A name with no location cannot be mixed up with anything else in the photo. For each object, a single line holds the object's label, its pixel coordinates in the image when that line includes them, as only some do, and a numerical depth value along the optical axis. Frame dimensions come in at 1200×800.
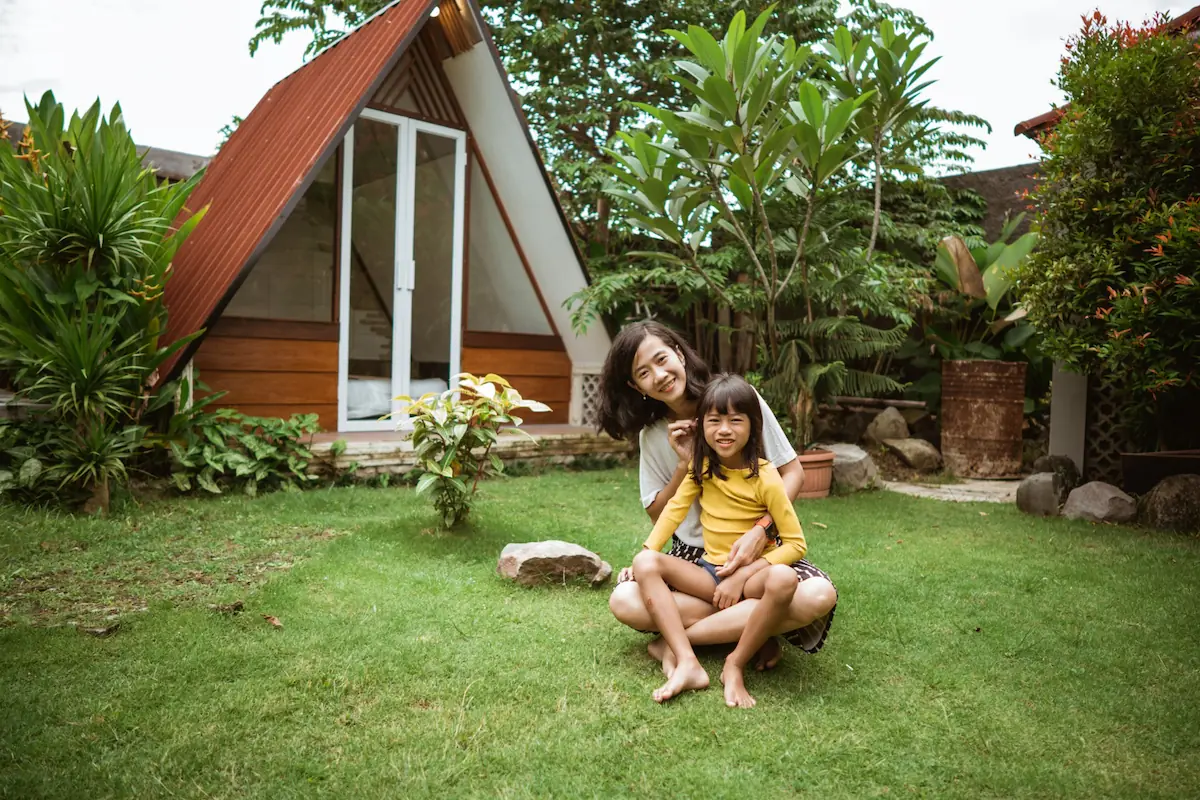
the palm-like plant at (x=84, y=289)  4.12
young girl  2.30
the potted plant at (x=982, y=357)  6.62
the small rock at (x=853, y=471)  5.74
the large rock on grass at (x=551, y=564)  3.37
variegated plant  3.92
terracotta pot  5.32
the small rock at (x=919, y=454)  6.86
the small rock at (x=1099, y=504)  4.71
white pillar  5.75
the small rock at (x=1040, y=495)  4.95
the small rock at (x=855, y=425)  8.00
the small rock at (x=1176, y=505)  4.46
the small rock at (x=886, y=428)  7.46
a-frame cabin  5.65
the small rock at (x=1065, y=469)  5.51
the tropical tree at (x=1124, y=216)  4.22
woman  2.41
